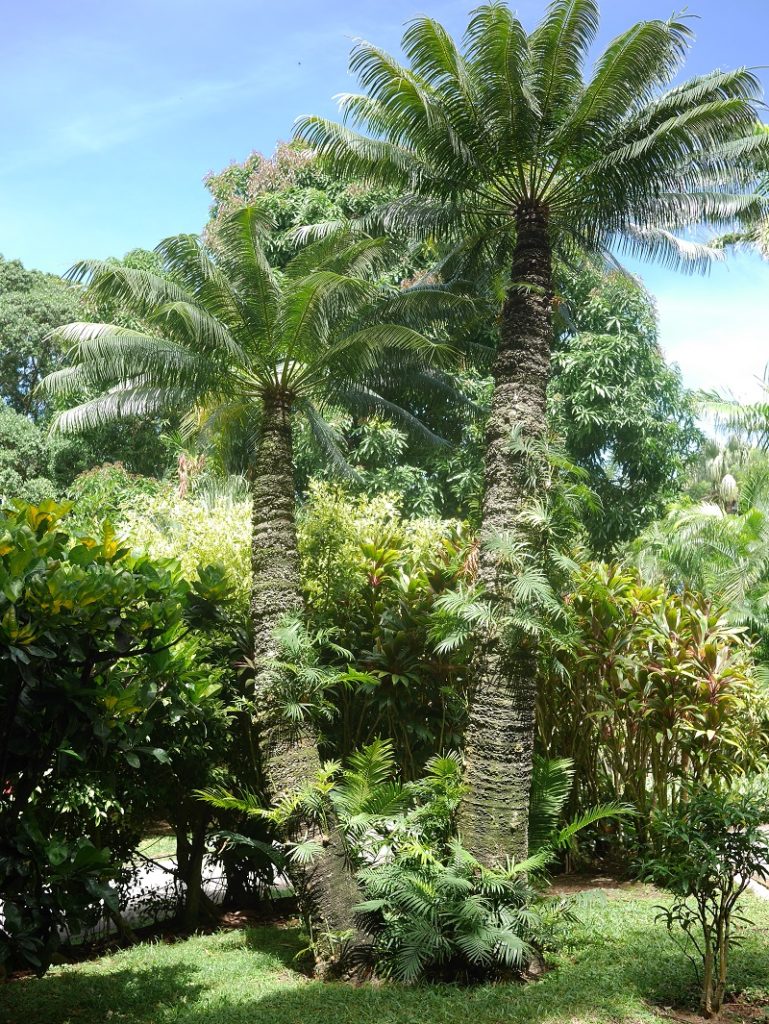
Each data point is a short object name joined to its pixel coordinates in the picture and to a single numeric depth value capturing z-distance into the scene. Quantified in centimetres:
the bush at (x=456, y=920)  655
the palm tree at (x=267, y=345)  840
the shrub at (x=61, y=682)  436
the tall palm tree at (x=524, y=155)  731
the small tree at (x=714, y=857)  522
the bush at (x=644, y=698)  921
